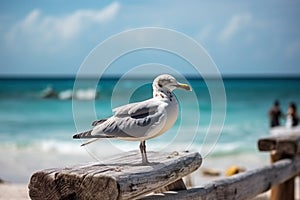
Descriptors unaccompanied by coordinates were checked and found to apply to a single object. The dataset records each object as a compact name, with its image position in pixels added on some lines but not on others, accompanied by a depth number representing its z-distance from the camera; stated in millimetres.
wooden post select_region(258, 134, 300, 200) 6312
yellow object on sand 11548
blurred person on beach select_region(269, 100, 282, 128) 14617
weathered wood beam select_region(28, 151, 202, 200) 3098
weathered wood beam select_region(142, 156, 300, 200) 4117
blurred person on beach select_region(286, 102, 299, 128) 12234
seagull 3307
